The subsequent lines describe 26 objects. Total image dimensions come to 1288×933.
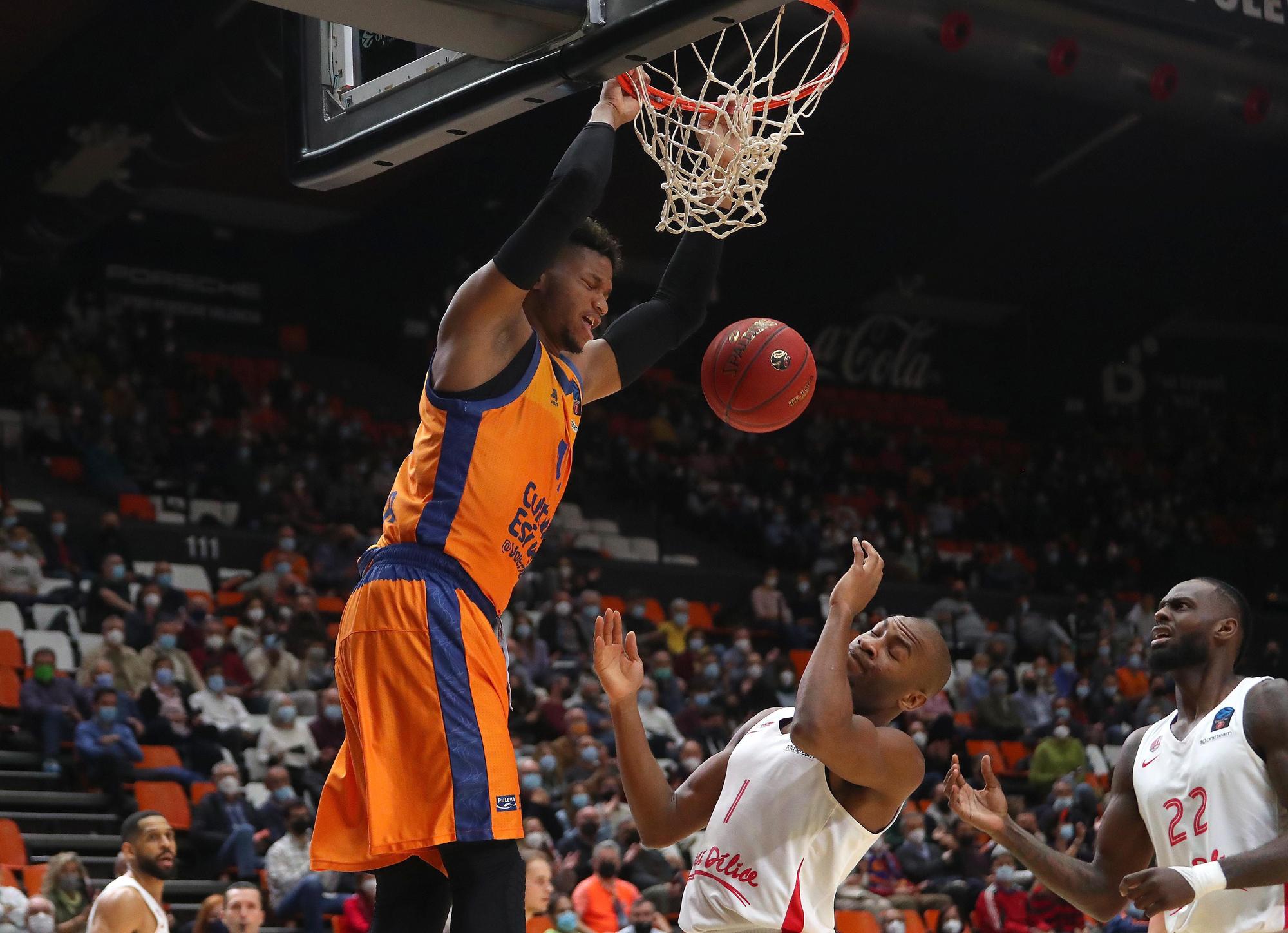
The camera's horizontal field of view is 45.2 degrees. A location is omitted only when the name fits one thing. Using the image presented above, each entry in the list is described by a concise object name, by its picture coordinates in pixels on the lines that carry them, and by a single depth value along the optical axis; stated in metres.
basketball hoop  4.04
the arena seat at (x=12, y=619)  11.58
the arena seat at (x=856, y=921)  10.11
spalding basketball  4.30
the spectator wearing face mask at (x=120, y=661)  10.98
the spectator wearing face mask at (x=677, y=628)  14.96
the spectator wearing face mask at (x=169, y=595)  12.26
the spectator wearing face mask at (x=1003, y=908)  10.75
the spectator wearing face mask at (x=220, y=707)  11.03
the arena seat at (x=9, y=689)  10.96
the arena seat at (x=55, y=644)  11.40
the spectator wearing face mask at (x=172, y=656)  11.19
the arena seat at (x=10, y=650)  11.18
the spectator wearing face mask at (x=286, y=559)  13.87
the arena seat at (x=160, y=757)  10.45
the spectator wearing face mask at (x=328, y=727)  10.78
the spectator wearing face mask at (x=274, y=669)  11.66
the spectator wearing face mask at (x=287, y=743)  10.59
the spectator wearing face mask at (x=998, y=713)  15.22
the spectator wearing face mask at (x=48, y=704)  10.70
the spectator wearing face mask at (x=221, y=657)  11.59
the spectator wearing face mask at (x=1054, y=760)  14.11
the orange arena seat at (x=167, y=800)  10.16
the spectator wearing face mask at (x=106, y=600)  11.87
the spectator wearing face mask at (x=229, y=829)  9.77
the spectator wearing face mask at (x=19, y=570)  12.20
